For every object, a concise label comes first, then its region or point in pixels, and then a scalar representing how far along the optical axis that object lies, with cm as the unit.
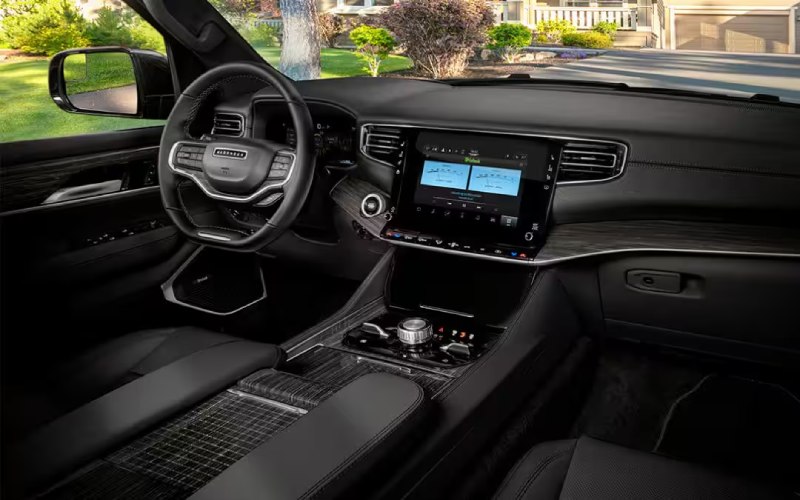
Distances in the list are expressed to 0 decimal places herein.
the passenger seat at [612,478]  115
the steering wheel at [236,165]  197
